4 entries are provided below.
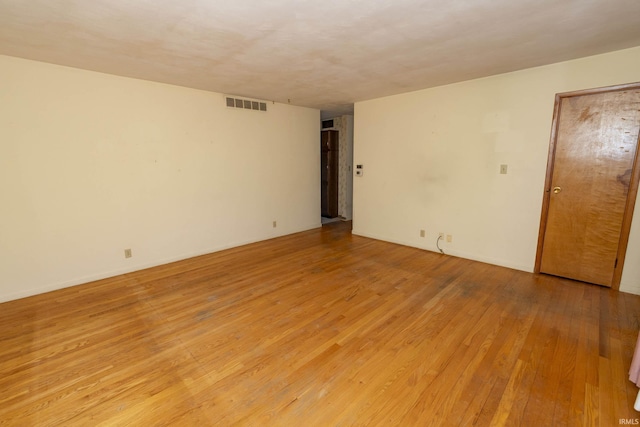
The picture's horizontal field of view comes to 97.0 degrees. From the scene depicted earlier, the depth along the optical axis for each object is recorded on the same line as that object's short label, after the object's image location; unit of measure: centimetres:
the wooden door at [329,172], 664
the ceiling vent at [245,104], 432
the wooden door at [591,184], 283
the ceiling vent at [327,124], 677
